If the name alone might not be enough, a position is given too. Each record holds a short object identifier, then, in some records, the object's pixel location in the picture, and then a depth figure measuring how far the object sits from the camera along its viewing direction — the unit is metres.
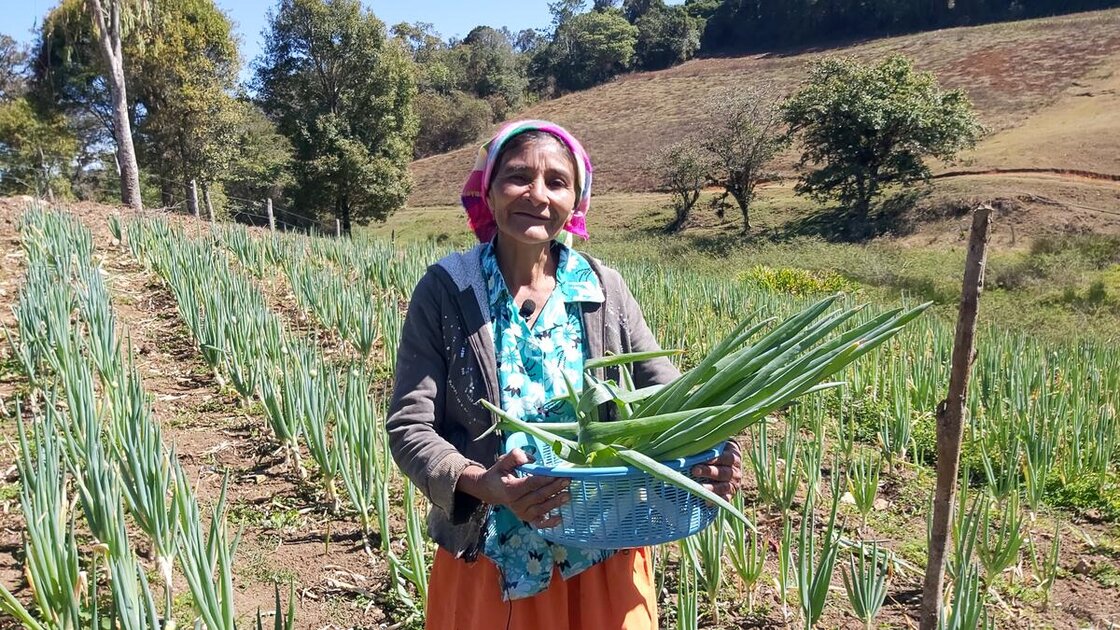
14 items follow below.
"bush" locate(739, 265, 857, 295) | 11.16
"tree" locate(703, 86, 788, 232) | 17.47
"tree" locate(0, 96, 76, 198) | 17.23
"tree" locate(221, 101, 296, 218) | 16.82
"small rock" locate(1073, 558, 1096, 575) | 2.62
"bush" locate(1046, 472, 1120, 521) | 3.05
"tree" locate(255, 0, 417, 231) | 15.18
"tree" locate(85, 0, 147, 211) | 12.01
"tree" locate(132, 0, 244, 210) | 15.58
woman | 1.28
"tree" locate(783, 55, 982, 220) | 16.23
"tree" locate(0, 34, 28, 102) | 20.78
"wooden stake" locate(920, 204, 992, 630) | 1.23
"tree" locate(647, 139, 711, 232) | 18.78
